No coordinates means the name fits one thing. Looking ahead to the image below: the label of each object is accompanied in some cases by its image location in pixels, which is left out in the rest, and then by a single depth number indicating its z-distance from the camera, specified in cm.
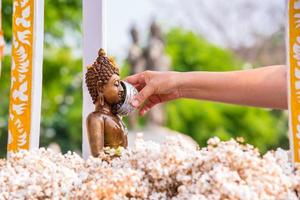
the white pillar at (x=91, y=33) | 309
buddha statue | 277
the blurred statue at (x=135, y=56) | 1528
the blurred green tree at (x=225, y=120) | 1797
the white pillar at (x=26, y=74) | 307
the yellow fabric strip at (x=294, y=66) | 238
